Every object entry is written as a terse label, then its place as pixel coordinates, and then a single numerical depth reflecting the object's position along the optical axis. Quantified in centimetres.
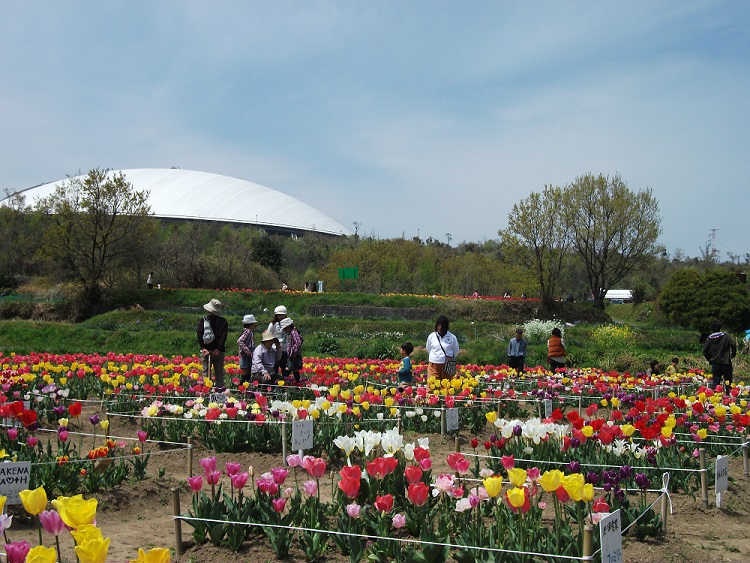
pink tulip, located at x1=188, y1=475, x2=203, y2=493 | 396
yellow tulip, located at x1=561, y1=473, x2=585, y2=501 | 361
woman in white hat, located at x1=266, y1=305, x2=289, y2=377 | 995
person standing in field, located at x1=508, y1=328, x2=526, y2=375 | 1419
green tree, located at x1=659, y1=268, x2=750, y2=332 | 2884
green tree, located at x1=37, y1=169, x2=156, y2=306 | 2988
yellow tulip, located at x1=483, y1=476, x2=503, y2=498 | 375
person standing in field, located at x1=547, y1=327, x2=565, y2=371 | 1424
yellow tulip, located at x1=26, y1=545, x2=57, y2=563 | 246
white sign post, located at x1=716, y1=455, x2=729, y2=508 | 515
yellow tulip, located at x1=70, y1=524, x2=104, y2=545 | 274
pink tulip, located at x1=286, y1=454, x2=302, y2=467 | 441
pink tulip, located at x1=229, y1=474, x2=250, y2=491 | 403
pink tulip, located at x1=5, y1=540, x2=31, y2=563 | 259
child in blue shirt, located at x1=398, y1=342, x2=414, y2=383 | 1097
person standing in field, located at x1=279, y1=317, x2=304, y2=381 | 1054
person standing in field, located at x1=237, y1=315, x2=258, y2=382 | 1001
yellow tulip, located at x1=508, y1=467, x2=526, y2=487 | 376
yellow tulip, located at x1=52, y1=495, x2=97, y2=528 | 298
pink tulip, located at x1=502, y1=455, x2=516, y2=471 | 433
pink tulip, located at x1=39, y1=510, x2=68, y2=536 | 303
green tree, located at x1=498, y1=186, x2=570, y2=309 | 3225
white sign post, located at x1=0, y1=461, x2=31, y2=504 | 409
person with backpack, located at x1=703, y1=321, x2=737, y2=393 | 1195
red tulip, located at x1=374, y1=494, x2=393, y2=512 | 377
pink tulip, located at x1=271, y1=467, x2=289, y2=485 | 411
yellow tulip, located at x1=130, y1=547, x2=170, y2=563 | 252
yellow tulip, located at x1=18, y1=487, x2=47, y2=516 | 320
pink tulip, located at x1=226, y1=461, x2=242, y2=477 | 414
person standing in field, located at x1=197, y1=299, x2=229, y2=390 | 988
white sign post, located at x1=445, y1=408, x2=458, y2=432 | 695
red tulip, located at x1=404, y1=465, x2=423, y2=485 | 395
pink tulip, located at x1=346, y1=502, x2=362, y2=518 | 386
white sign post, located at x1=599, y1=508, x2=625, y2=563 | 326
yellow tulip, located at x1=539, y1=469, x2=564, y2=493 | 364
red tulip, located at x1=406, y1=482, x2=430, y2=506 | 382
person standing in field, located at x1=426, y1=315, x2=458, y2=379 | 1029
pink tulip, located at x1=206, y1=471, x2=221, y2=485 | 421
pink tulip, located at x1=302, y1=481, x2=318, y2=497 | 409
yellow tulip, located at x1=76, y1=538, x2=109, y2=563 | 254
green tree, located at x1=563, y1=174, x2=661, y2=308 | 3491
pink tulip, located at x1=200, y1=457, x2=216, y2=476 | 419
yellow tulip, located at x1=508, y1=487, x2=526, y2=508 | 356
